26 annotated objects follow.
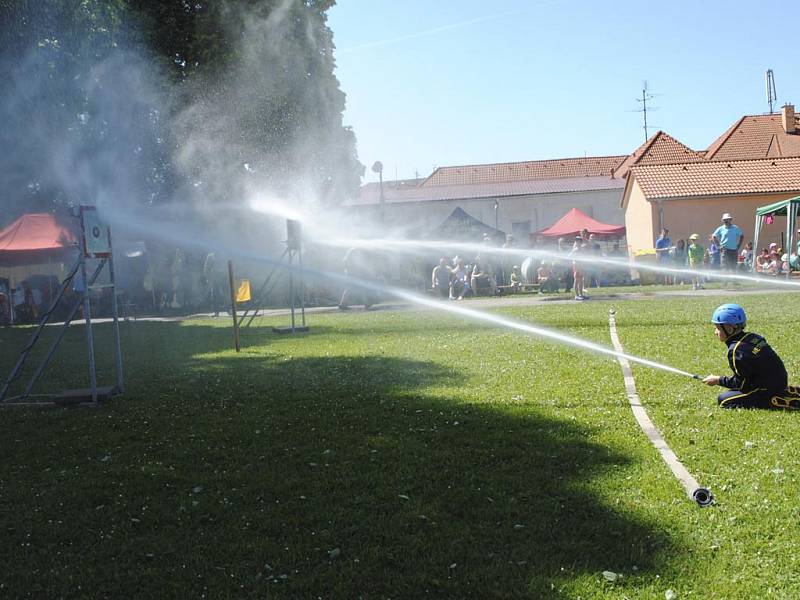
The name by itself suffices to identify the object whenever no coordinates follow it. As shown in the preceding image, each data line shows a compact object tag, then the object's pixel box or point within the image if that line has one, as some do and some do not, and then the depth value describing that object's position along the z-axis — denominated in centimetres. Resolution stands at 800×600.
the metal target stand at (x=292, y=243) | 1945
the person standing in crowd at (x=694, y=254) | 2966
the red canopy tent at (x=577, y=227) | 4125
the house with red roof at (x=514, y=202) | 6350
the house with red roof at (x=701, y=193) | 3984
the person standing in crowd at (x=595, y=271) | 3246
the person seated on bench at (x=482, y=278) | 3063
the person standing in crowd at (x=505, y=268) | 3231
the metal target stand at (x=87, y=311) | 1065
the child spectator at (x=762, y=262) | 3134
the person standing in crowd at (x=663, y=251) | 3263
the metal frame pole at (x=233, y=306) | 1582
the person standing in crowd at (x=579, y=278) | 2458
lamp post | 3973
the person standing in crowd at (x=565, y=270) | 2991
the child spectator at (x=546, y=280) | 2984
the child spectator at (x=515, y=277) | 3164
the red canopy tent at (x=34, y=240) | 2867
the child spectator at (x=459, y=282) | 2991
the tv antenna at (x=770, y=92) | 7756
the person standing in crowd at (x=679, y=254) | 3300
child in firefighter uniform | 834
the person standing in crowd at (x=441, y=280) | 3027
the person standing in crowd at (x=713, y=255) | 2947
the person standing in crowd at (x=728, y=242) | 2717
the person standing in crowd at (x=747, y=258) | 3195
